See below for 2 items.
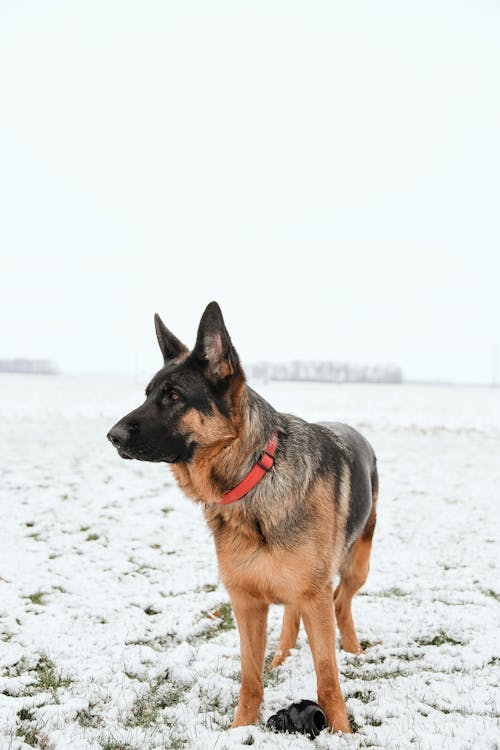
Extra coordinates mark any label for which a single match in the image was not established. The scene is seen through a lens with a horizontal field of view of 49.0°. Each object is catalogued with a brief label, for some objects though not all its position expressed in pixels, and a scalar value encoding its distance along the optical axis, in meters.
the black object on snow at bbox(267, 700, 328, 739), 3.91
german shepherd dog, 4.02
